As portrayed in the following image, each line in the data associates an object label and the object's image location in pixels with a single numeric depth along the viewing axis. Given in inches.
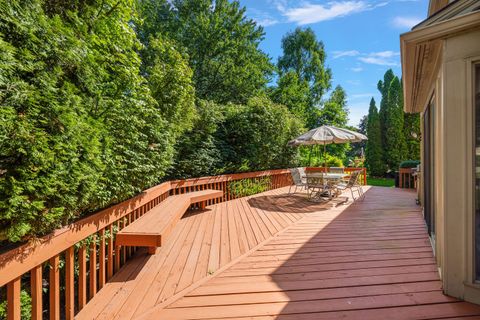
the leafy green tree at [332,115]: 762.8
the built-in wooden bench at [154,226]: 110.3
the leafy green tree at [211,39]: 609.9
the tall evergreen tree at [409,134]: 619.5
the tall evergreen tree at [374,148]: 663.1
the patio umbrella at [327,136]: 275.6
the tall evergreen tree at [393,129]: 629.0
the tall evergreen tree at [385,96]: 690.8
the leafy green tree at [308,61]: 839.7
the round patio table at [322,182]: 263.7
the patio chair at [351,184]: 261.6
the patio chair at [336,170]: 354.5
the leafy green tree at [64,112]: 61.6
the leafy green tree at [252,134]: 308.2
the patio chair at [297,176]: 301.3
